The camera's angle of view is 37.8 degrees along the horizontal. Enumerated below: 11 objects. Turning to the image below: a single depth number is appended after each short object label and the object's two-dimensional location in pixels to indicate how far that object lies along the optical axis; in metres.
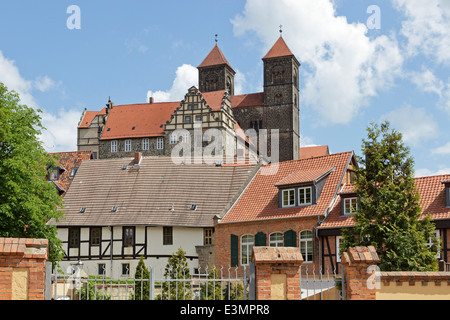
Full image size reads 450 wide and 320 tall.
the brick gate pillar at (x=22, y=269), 10.37
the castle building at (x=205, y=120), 69.12
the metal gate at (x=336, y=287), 11.67
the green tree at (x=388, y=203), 22.48
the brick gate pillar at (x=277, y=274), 11.05
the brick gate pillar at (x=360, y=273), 11.54
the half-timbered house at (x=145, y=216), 38.78
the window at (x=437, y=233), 27.40
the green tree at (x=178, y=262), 32.25
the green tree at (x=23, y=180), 29.80
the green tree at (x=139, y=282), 27.33
